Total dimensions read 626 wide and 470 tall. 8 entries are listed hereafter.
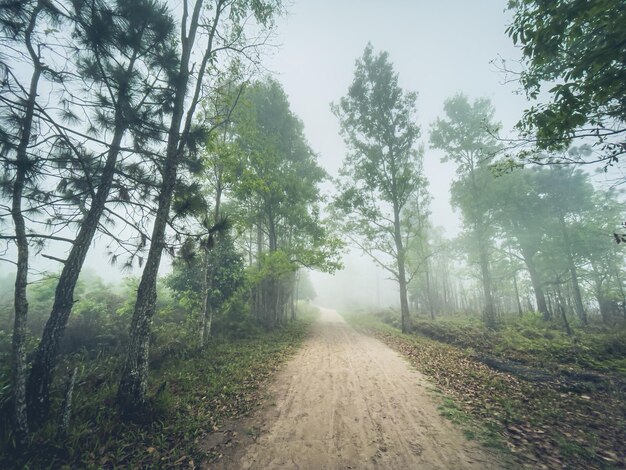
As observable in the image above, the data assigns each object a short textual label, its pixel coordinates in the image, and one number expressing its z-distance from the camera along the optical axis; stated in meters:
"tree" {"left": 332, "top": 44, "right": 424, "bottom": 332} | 15.88
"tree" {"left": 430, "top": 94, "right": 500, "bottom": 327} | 18.05
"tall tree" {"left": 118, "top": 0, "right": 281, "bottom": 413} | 5.07
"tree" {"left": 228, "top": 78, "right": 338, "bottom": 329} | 13.06
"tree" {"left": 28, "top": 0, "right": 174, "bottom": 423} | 4.41
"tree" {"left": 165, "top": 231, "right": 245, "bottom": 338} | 12.66
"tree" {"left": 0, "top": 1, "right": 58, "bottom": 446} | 3.75
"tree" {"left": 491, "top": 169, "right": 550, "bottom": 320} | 17.91
